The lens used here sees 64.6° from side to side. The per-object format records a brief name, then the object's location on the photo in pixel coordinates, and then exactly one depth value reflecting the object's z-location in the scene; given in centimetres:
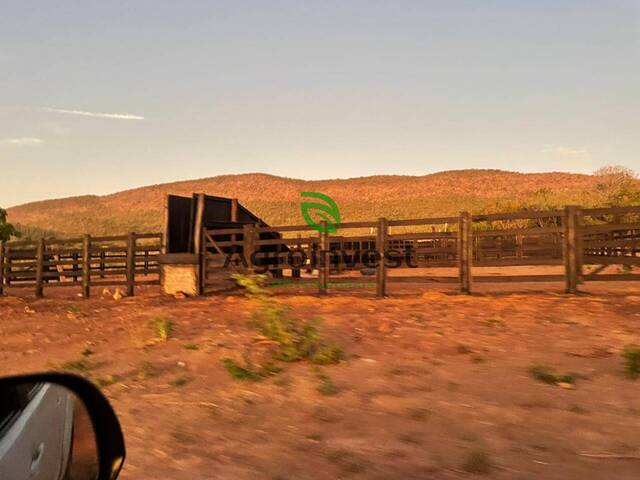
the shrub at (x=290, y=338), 576
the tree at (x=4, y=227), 2311
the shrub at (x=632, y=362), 462
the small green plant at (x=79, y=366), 597
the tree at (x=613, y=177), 4093
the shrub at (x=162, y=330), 732
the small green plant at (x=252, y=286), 607
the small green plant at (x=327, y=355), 559
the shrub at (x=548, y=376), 457
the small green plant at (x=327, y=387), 462
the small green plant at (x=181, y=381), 519
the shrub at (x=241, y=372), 516
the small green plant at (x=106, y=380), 530
